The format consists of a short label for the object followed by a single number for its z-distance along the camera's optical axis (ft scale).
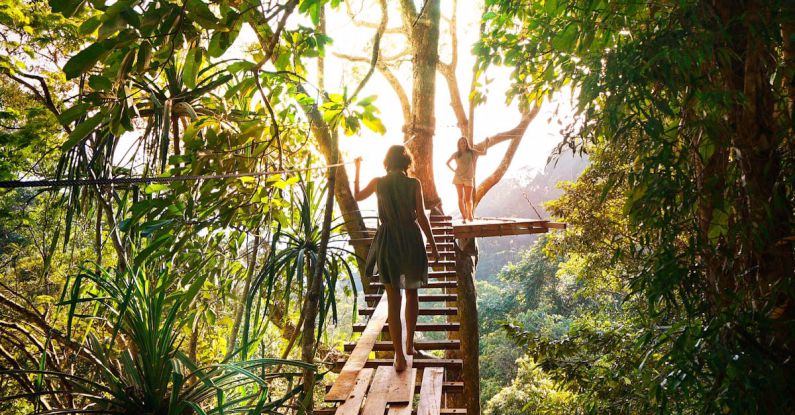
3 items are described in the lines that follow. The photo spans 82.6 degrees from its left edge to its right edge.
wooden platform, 14.60
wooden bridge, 5.96
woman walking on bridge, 7.39
